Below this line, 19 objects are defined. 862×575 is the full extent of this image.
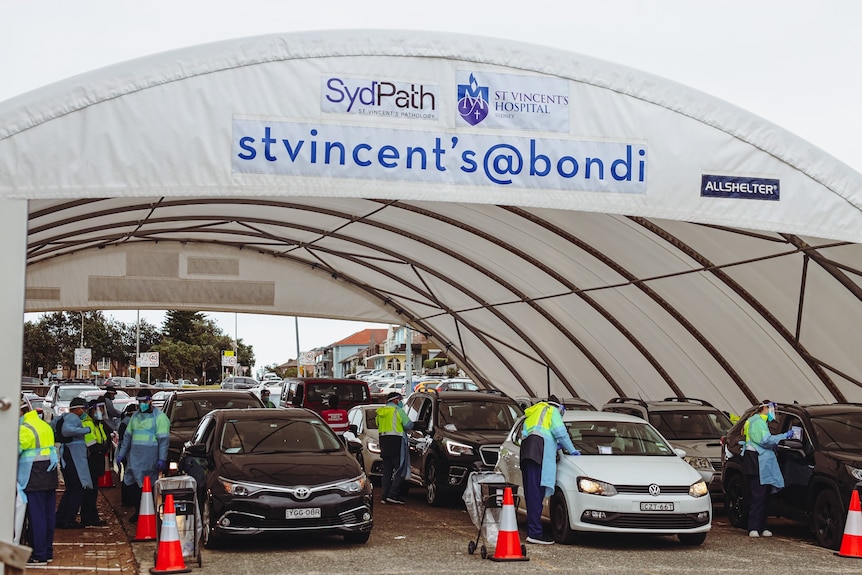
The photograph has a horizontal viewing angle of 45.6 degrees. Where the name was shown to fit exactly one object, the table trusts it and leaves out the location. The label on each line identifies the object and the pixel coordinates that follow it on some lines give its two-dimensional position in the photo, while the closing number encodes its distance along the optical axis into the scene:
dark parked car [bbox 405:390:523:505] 15.74
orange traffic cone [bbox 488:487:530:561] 10.61
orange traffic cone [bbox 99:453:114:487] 19.80
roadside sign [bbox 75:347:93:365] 55.19
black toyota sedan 11.19
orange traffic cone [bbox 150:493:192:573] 10.02
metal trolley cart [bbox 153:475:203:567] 10.56
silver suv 15.98
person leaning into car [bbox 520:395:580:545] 11.91
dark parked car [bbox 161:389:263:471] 17.34
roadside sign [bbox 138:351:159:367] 55.93
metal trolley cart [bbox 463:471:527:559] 10.91
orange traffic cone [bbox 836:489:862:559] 11.30
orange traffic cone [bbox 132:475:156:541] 12.50
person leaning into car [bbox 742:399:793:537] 12.97
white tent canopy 10.48
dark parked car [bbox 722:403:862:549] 12.04
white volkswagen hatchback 11.46
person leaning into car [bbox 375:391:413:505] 16.44
